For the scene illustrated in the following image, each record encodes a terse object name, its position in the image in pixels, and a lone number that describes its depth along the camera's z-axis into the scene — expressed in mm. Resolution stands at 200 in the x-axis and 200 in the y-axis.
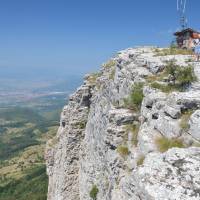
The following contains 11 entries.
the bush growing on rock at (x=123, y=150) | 20564
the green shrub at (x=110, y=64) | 39806
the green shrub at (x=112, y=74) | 35516
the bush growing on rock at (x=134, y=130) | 20844
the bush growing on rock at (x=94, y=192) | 28505
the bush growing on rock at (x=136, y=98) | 24078
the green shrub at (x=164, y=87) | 22230
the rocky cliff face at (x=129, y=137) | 13438
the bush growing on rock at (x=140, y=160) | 17291
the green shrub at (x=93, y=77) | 44512
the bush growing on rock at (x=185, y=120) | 17156
